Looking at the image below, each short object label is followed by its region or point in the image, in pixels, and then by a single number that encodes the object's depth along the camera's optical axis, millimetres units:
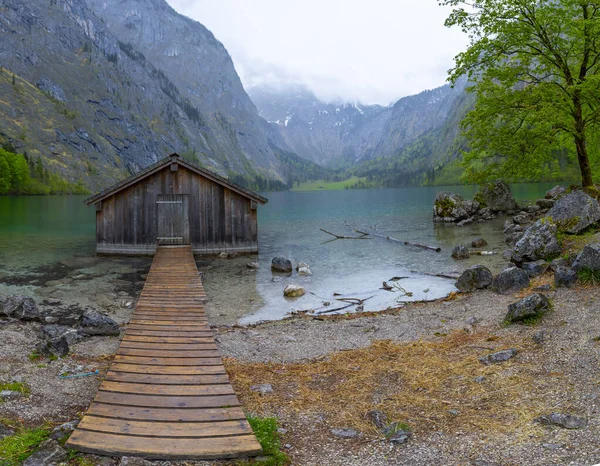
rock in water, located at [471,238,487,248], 29192
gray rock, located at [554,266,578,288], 13062
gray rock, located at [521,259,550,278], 16703
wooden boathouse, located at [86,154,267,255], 26438
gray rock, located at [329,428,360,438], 6289
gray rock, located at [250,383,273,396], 8156
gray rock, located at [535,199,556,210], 43459
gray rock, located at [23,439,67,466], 5180
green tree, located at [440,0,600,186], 25484
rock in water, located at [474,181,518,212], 47719
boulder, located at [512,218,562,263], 19062
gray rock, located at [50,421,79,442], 5785
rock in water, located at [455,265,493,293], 17109
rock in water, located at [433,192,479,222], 45438
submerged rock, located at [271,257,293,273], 24547
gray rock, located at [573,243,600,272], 12766
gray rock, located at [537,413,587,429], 5719
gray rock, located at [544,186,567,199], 49162
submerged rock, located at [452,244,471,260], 26241
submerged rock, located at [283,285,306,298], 19375
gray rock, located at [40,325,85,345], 11250
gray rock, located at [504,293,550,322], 10789
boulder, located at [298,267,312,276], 24094
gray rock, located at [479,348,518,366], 8633
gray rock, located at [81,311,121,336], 12367
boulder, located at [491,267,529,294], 15227
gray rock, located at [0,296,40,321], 13414
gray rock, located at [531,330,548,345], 9125
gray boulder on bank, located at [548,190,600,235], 21000
